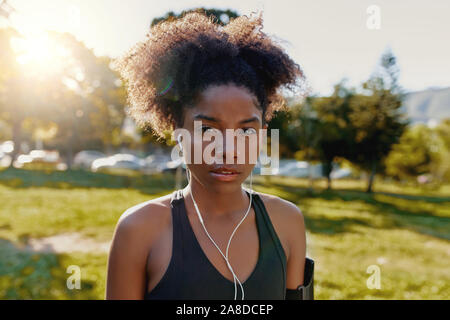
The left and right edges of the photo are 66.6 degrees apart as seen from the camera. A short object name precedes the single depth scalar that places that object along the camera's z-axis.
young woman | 1.41
